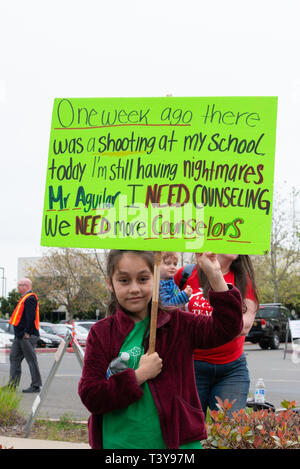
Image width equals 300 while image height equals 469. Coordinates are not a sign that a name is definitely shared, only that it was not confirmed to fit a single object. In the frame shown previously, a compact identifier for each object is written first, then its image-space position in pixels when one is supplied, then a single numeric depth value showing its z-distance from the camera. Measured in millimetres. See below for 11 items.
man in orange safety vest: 9844
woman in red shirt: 3719
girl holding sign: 2543
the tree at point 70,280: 45812
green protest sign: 2924
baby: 4016
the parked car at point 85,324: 29227
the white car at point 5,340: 22673
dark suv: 25344
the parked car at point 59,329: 28209
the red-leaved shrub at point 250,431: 3316
